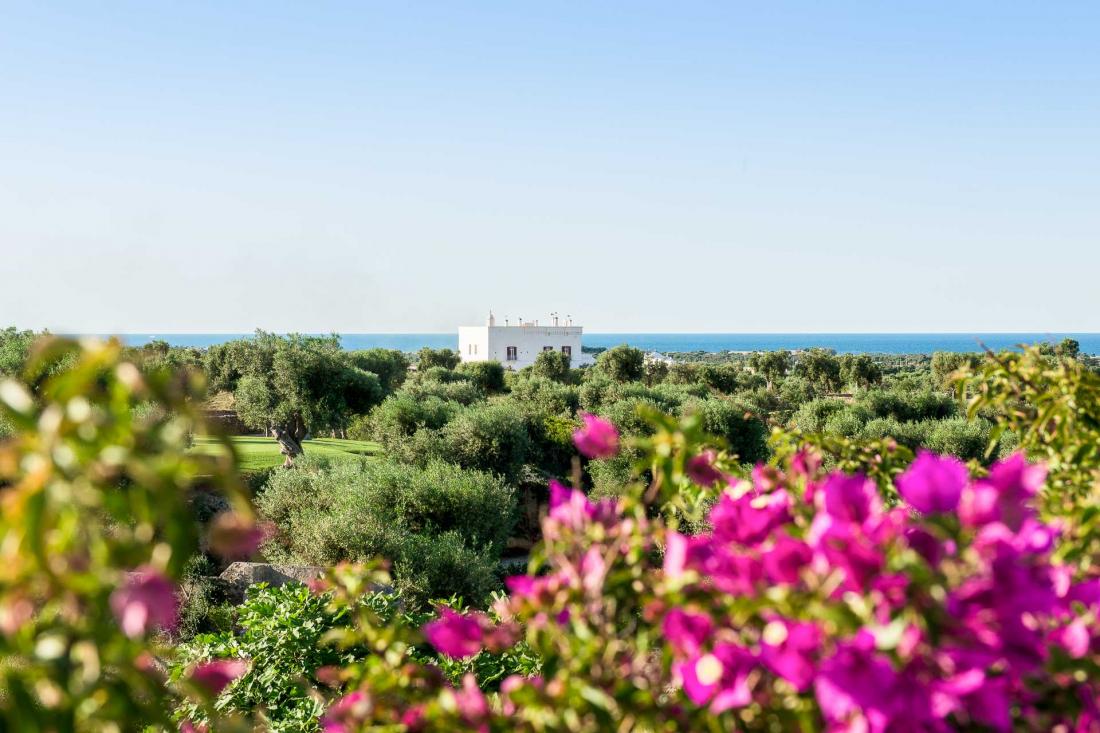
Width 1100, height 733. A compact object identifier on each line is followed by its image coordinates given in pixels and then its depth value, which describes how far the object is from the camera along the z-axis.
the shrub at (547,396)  31.84
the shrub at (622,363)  47.09
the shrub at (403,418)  23.16
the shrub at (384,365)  47.25
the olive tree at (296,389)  24.42
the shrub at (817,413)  28.05
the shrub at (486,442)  21.89
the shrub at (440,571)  12.14
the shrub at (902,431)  24.96
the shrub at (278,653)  4.95
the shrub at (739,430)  25.75
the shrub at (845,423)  25.73
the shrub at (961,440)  23.86
